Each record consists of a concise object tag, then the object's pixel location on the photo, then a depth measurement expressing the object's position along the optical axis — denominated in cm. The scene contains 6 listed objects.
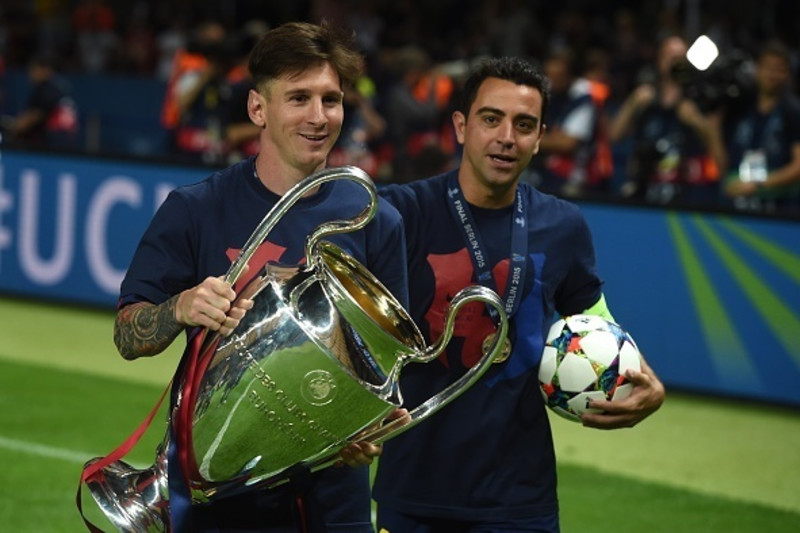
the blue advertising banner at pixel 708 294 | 941
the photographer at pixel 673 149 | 1090
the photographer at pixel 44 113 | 1672
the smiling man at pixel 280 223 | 382
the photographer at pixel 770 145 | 1009
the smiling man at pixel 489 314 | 452
